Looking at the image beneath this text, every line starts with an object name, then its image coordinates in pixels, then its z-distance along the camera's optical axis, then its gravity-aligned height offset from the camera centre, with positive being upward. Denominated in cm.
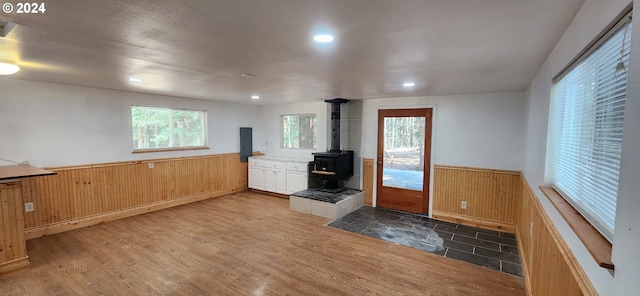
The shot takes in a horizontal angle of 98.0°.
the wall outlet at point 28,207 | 371 -101
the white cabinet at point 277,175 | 585 -94
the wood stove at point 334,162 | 530 -57
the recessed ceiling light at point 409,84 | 358 +65
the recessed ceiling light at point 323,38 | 183 +64
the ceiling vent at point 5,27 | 175 +67
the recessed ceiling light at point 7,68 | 254 +59
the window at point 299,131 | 637 +4
